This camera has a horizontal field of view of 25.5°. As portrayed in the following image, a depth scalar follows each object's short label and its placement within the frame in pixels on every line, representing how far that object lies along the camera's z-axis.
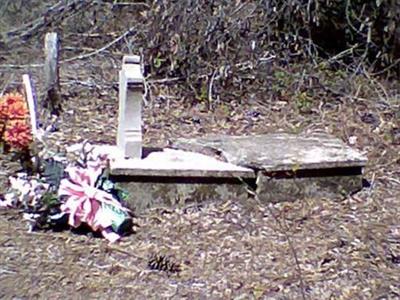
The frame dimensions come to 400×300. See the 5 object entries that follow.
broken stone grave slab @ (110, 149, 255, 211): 3.63
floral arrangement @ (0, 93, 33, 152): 4.01
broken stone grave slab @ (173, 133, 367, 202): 3.75
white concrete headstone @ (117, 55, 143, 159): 3.66
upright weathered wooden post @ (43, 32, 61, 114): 4.88
